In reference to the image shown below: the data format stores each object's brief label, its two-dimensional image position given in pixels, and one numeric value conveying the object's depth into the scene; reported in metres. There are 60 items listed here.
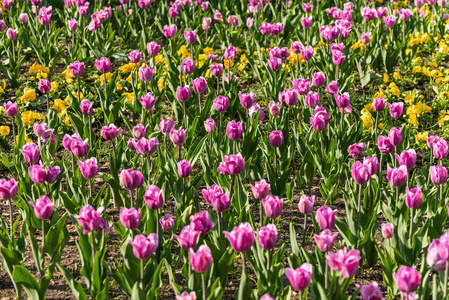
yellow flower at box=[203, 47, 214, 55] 11.16
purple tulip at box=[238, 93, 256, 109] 7.45
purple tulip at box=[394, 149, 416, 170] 5.82
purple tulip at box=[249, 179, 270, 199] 5.53
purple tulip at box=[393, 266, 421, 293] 4.02
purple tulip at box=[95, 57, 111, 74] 8.28
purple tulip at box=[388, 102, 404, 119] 7.21
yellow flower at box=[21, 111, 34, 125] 8.48
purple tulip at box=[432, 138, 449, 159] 5.96
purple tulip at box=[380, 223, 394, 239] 5.28
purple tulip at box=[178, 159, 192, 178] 5.84
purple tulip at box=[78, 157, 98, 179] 5.75
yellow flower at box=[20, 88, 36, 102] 8.97
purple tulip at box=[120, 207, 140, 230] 4.80
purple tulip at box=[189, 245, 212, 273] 4.19
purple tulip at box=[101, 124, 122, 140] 6.60
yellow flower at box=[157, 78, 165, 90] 9.79
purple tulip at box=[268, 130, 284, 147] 6.58
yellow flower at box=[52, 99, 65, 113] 8.83
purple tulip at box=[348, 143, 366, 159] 6.84
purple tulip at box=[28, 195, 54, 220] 5.09
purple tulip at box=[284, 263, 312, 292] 4.12
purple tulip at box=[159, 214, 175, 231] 5.75
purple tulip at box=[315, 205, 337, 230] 4.84
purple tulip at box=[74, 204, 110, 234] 4.75
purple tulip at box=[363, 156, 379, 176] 5.71
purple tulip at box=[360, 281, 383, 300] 4.22
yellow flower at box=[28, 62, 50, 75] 10.12
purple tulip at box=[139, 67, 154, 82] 8.38
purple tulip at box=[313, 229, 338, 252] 4.58
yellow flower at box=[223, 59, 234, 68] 10.67
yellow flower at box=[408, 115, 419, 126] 8.96
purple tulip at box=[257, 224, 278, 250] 4.53
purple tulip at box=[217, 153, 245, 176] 5.72
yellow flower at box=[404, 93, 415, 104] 9.51
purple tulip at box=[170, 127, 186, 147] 6.57
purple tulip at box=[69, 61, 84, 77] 8.21
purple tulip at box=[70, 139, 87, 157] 6.23
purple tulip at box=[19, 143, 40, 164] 6.15
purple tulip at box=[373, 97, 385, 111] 7.39
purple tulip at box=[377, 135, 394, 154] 6.37
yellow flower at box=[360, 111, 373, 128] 8.54
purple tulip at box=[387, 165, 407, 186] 5.50
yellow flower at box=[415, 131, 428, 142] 8.43
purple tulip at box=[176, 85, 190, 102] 7.61
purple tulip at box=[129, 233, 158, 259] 4.43
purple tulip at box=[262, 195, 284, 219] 5.04
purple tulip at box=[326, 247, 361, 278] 4.12
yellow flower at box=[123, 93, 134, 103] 9.24
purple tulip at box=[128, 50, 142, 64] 9.00
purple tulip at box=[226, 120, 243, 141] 6.55
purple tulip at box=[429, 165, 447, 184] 5.53
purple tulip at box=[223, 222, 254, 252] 4.37
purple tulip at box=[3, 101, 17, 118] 7.35
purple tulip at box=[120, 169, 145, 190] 5.43
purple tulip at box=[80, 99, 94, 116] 7.35
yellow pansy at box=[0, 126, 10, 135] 8.30
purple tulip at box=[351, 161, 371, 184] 5.54
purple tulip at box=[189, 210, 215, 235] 4.88
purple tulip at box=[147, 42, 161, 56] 9.30
